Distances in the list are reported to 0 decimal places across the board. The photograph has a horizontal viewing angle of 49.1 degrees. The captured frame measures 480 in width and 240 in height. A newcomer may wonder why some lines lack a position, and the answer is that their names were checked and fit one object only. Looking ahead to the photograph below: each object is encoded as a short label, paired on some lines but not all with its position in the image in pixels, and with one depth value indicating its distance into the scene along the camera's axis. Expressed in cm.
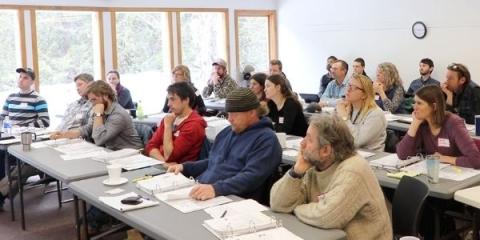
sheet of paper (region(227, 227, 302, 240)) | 205
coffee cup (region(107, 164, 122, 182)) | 301
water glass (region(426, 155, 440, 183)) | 288
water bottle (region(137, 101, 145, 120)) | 612
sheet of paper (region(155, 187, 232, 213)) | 249
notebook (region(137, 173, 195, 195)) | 278
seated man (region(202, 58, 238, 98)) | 784
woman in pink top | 321
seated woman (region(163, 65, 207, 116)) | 664
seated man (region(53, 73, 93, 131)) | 495
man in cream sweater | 214
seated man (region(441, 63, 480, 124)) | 523
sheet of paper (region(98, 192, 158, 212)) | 251
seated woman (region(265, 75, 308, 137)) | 463
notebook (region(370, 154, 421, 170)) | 325
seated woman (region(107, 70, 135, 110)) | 714
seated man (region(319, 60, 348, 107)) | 726
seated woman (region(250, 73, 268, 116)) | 510
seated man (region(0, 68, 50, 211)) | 566
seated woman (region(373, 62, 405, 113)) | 599
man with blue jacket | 275
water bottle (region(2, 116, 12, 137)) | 512
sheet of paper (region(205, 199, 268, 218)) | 237
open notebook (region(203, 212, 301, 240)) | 209
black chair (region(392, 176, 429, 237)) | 248
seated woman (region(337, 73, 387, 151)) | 385
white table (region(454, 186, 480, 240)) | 260
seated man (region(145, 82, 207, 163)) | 374
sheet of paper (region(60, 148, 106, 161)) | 379
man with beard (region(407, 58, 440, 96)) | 772
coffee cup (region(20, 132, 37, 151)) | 418
